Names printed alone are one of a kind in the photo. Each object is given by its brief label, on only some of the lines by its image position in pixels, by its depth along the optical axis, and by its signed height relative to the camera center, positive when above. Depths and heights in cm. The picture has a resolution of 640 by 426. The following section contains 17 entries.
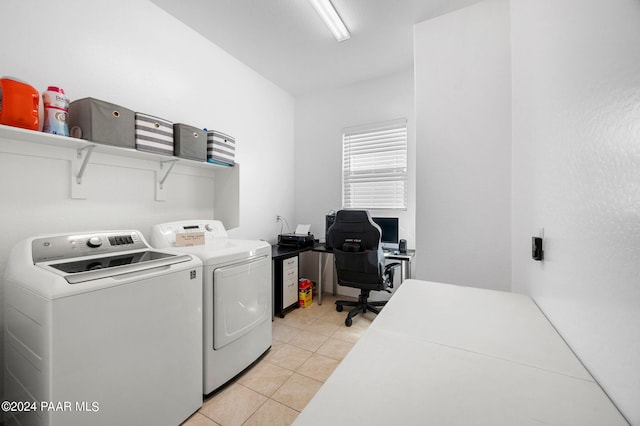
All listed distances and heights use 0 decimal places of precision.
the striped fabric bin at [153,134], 171 +57
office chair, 255 -43
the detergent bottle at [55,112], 137 +58
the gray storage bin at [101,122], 146 +56
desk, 274 -48
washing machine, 101 -57
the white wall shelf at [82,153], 132 +42
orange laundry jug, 122 +56
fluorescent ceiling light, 207 +176
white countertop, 50 -41
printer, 323 -35
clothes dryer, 165 -59
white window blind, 324 +65
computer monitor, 303 -20
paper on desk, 346 -22
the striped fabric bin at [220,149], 222 +60
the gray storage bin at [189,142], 195 +58
